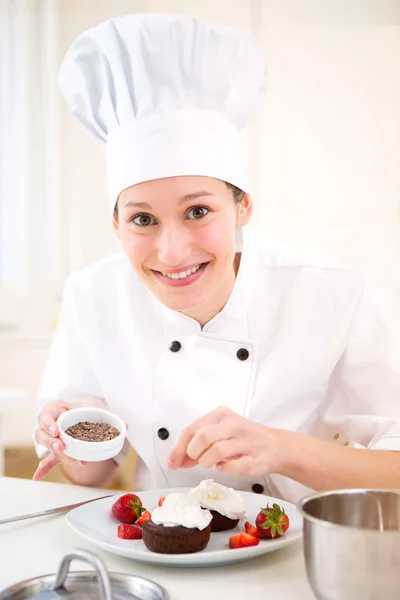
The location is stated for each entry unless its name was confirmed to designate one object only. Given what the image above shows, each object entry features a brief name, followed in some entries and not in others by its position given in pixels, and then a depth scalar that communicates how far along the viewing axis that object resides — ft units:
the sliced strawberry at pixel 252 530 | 3.88
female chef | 4.81
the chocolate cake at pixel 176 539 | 3.66
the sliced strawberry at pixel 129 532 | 3.95
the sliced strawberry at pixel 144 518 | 4.08
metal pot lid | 3.10
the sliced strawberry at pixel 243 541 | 3.74
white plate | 3.56
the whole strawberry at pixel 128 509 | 4.20
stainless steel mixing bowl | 2.64
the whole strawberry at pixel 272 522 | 3.77
